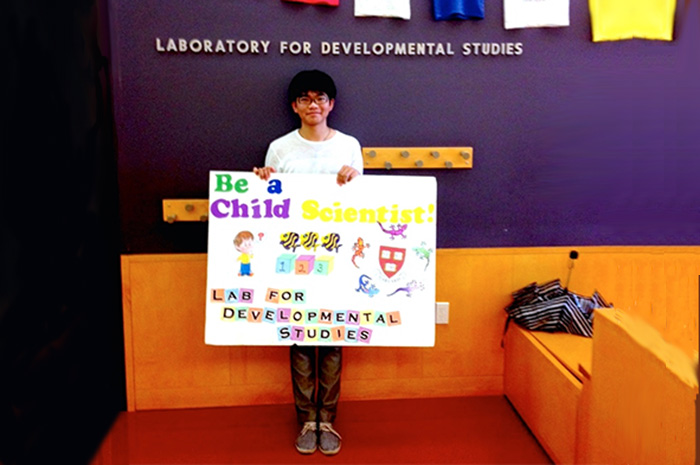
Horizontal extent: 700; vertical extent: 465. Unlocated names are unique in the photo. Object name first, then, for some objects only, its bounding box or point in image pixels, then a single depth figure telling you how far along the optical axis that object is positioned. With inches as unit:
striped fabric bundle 83.0
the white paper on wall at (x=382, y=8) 82.7
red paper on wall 81.8
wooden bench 44.0
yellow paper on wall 85.6
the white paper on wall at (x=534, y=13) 84.7
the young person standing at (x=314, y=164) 76.4
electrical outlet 90.9
